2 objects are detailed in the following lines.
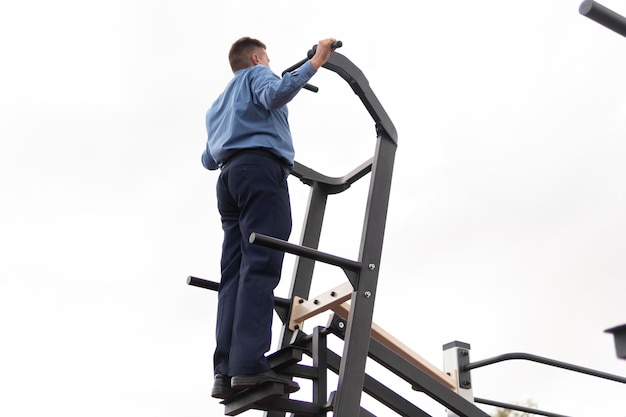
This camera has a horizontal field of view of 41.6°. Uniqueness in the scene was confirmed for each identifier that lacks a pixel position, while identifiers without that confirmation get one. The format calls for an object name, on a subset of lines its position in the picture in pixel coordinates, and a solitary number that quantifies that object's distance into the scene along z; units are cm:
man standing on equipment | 295
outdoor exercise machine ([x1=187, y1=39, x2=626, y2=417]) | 285
